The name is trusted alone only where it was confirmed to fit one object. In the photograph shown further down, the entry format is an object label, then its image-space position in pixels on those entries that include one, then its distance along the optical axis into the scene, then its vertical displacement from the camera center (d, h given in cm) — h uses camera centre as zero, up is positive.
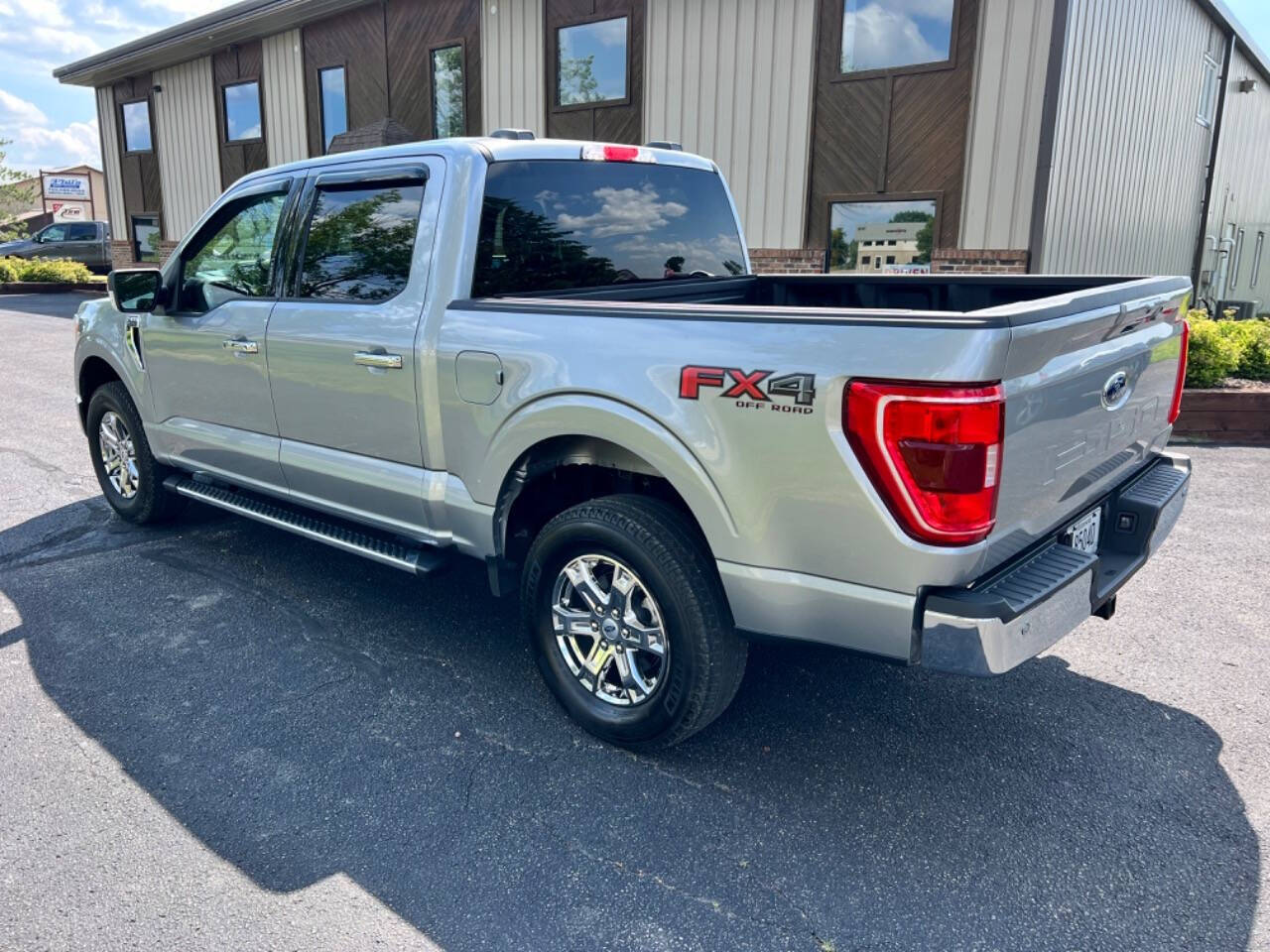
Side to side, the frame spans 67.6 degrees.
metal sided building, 998 +195
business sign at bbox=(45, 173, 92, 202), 4719 +283
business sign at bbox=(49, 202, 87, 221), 4750 +167
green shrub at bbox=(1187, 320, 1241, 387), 801 -77
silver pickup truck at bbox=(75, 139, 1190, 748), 244 -50
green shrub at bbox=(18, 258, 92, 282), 2527 -72
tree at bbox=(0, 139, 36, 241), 3959 +193
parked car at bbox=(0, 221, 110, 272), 3030 +0
